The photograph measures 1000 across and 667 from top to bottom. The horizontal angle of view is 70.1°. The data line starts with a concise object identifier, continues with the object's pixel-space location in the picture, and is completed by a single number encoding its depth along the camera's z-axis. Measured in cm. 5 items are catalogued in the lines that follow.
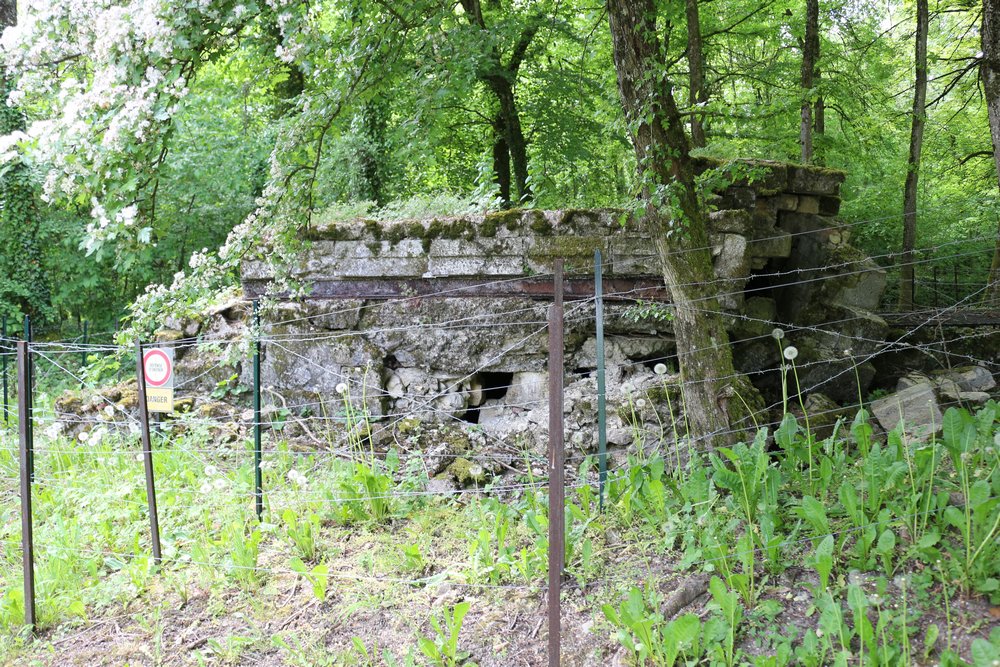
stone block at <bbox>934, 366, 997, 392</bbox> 596
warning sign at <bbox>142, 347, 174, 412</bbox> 416
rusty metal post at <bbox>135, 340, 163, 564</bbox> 411
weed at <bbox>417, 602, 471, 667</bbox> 304
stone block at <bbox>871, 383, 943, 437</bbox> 506
